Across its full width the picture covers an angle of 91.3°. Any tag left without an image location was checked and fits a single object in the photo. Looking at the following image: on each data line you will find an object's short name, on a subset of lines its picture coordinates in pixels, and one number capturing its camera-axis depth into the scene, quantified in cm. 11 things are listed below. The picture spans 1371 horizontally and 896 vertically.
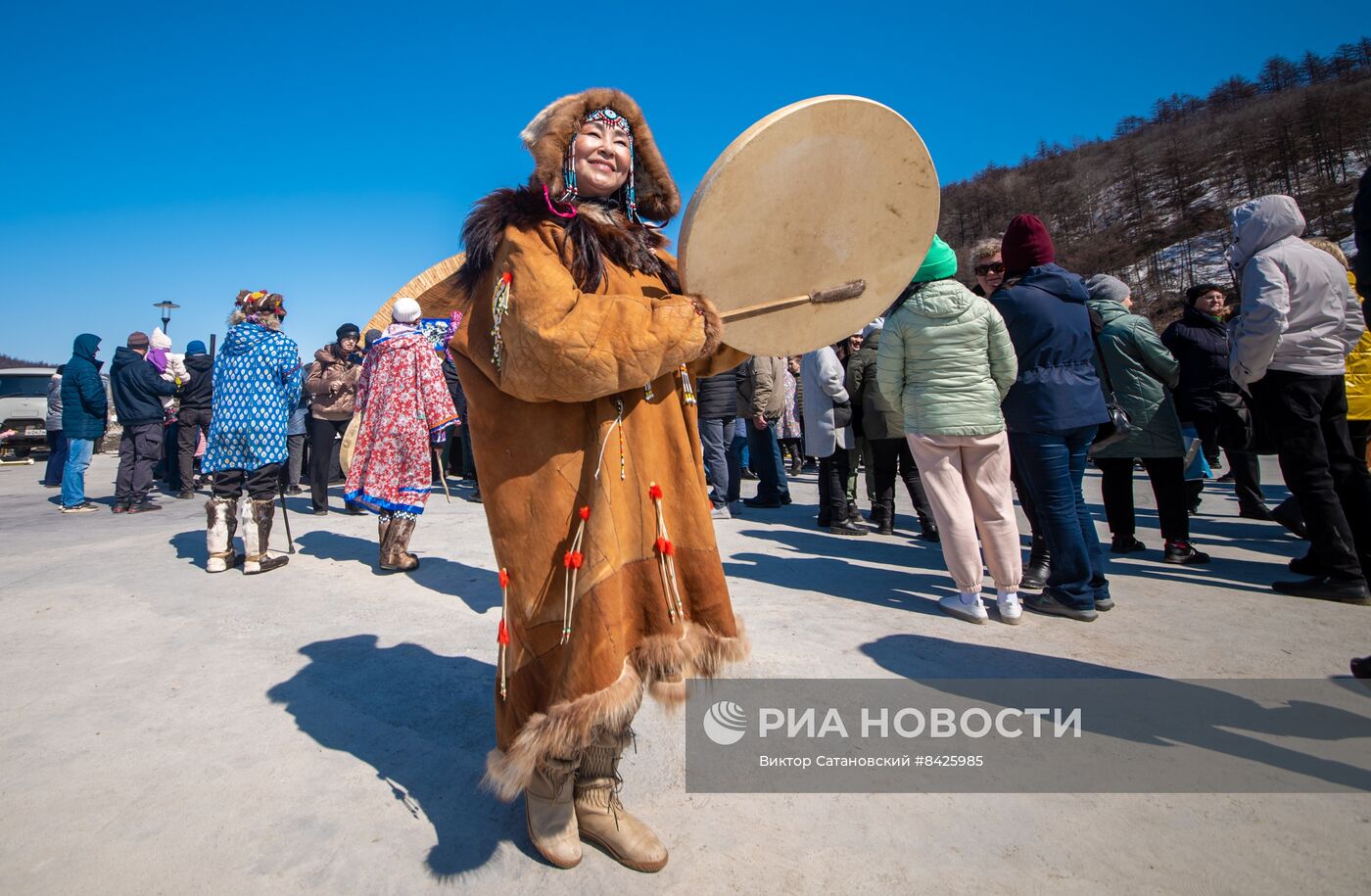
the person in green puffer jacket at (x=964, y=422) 350
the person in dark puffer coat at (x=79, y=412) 772
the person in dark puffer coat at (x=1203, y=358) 489
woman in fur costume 148
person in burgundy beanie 349
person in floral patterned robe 479
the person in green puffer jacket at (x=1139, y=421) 463
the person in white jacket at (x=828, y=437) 590
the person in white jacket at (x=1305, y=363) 355
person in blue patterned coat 462
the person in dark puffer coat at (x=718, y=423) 693
